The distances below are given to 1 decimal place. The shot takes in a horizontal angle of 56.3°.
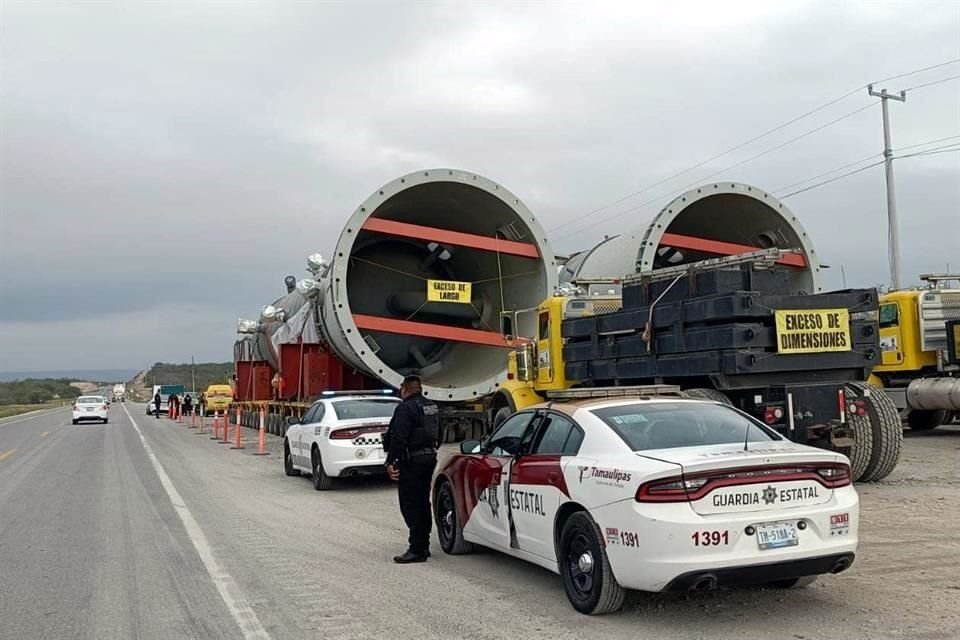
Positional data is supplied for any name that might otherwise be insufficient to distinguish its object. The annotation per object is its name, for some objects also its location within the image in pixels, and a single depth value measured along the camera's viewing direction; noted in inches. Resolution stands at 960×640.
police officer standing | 298.7
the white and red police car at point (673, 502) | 199.2
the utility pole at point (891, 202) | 1158.3
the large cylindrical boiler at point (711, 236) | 708.0
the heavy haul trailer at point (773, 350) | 412.5
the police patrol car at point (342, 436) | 490.9
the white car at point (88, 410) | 1617.9
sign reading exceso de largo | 764.6
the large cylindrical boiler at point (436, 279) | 712.4
